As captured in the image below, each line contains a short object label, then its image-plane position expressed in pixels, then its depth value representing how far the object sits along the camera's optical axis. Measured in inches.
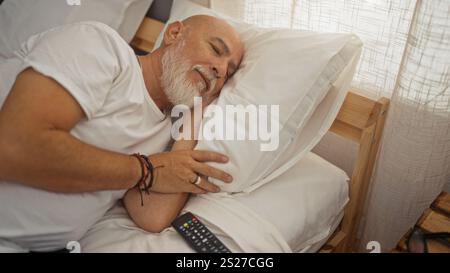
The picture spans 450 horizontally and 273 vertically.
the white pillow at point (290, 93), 40.8
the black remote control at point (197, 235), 36.1
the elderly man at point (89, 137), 35.0
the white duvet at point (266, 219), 37.0
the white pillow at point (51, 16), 57.1
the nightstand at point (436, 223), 35.8
